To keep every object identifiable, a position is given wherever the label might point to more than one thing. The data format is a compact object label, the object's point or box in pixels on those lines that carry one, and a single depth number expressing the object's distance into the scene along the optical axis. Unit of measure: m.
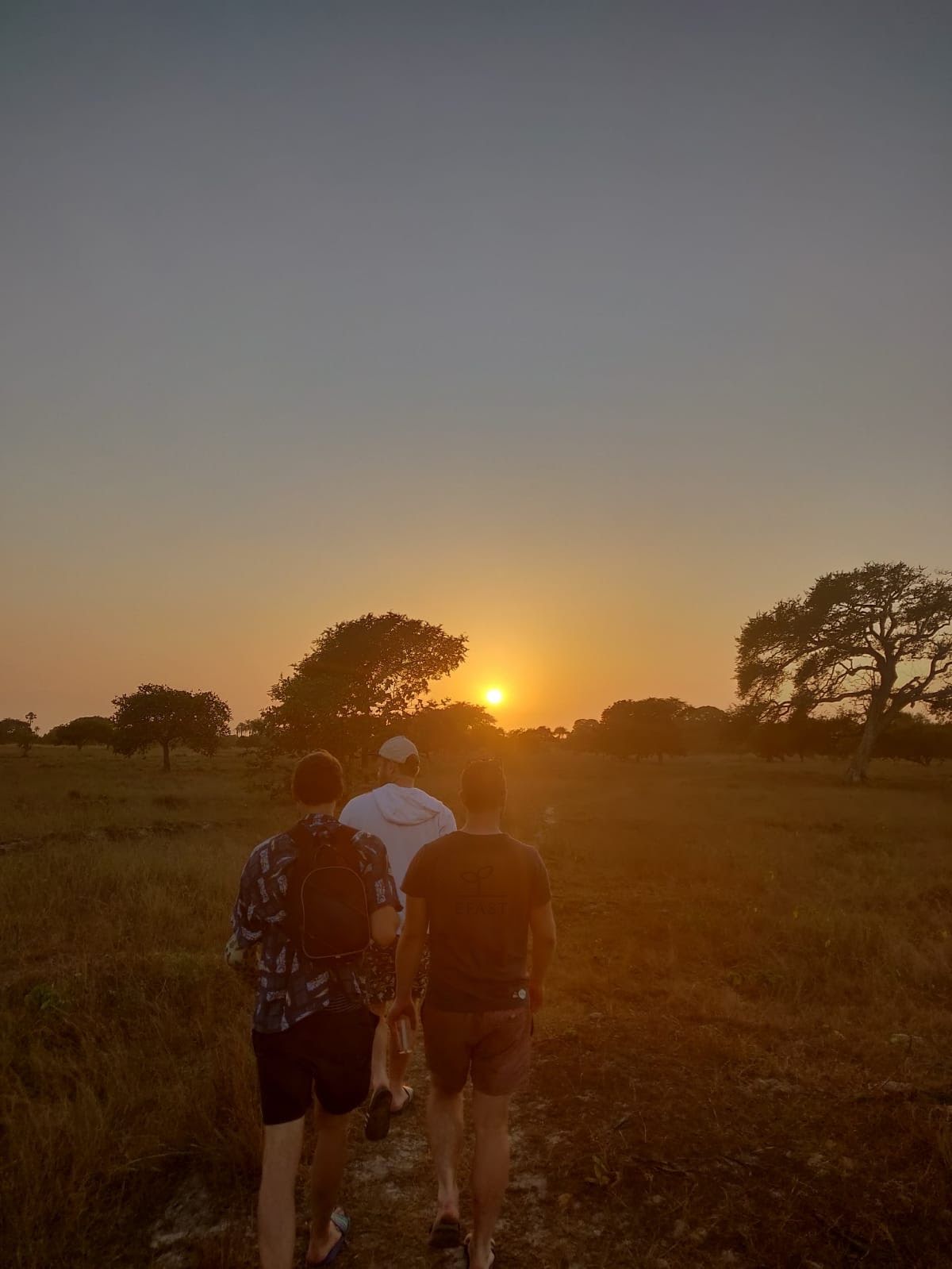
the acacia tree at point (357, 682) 23.38
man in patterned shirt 3.12
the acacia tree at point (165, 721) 48.19
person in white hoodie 4.89
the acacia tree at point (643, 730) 64.56
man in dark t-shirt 3.49
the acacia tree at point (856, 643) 35.94
